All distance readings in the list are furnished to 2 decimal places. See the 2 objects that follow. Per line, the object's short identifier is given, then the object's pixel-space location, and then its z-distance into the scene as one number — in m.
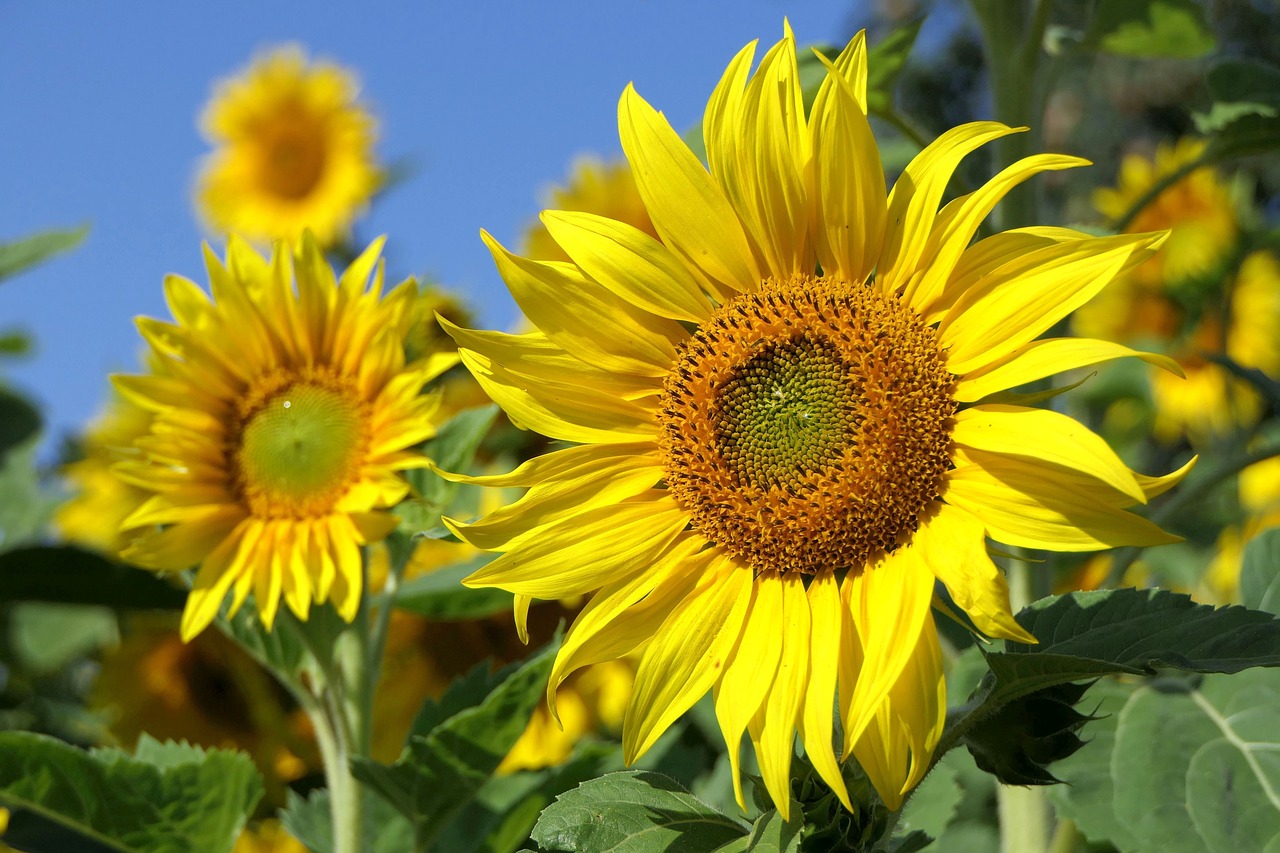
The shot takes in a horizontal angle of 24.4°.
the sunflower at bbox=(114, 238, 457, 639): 1.09
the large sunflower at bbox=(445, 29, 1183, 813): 0.94
